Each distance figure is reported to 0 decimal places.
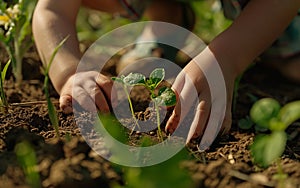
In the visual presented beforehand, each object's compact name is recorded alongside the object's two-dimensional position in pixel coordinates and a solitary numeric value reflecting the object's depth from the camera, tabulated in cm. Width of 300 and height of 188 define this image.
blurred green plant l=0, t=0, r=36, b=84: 106
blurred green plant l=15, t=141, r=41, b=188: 79
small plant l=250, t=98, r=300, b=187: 79
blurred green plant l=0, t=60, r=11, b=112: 97
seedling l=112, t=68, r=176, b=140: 90
